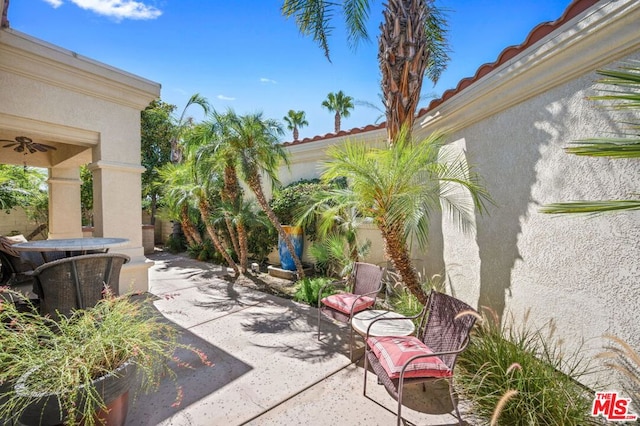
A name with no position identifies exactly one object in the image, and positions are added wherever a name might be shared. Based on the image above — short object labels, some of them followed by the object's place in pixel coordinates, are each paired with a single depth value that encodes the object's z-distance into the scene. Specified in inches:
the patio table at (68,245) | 161.2
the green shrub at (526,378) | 103.8
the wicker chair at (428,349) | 112.4
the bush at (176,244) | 555.8
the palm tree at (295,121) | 1040.2
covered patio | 193.6
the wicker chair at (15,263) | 200.4
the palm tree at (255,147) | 287.1
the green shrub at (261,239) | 405.3
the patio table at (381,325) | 147.9
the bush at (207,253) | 450.3
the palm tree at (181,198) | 387.2
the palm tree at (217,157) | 289.6
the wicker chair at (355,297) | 178.9
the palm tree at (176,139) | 600.7
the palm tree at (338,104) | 956.6
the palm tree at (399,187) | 153.5
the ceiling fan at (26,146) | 249.3
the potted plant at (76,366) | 82.4
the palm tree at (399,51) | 206.7
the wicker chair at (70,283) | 144.6
